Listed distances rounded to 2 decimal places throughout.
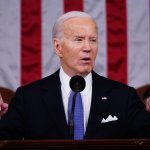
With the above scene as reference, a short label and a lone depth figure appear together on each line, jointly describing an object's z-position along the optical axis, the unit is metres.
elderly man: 5.89
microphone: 5.22
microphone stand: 5.20
